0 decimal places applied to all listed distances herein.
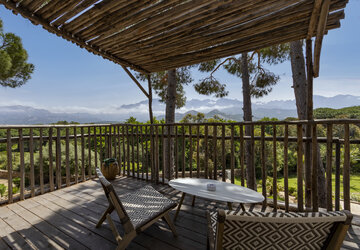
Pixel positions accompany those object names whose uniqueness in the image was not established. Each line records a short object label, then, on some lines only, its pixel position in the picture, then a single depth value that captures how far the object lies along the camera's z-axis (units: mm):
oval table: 1966
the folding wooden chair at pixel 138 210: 1664
